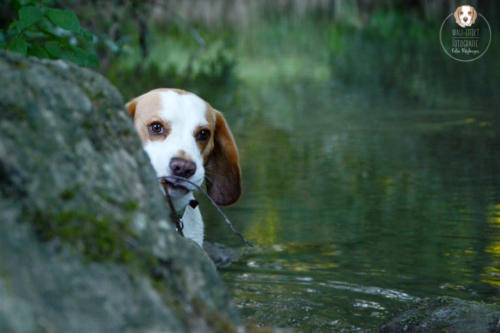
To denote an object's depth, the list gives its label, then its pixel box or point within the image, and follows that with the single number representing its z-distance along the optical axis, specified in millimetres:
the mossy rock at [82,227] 1739
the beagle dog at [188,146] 3939
